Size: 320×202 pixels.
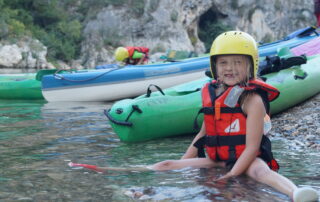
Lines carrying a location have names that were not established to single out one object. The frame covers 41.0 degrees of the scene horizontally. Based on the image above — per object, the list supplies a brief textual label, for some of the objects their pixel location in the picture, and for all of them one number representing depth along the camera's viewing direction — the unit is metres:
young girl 2.44
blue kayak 7.51
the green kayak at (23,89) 8.27
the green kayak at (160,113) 3.89
